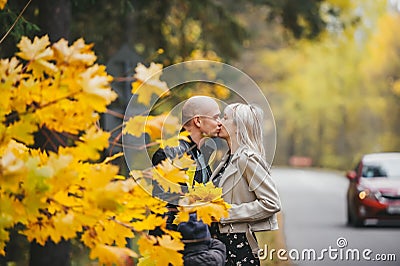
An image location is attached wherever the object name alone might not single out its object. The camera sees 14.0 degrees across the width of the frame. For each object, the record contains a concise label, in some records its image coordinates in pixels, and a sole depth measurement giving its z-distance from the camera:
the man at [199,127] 8.55
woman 9.18
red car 31.16
